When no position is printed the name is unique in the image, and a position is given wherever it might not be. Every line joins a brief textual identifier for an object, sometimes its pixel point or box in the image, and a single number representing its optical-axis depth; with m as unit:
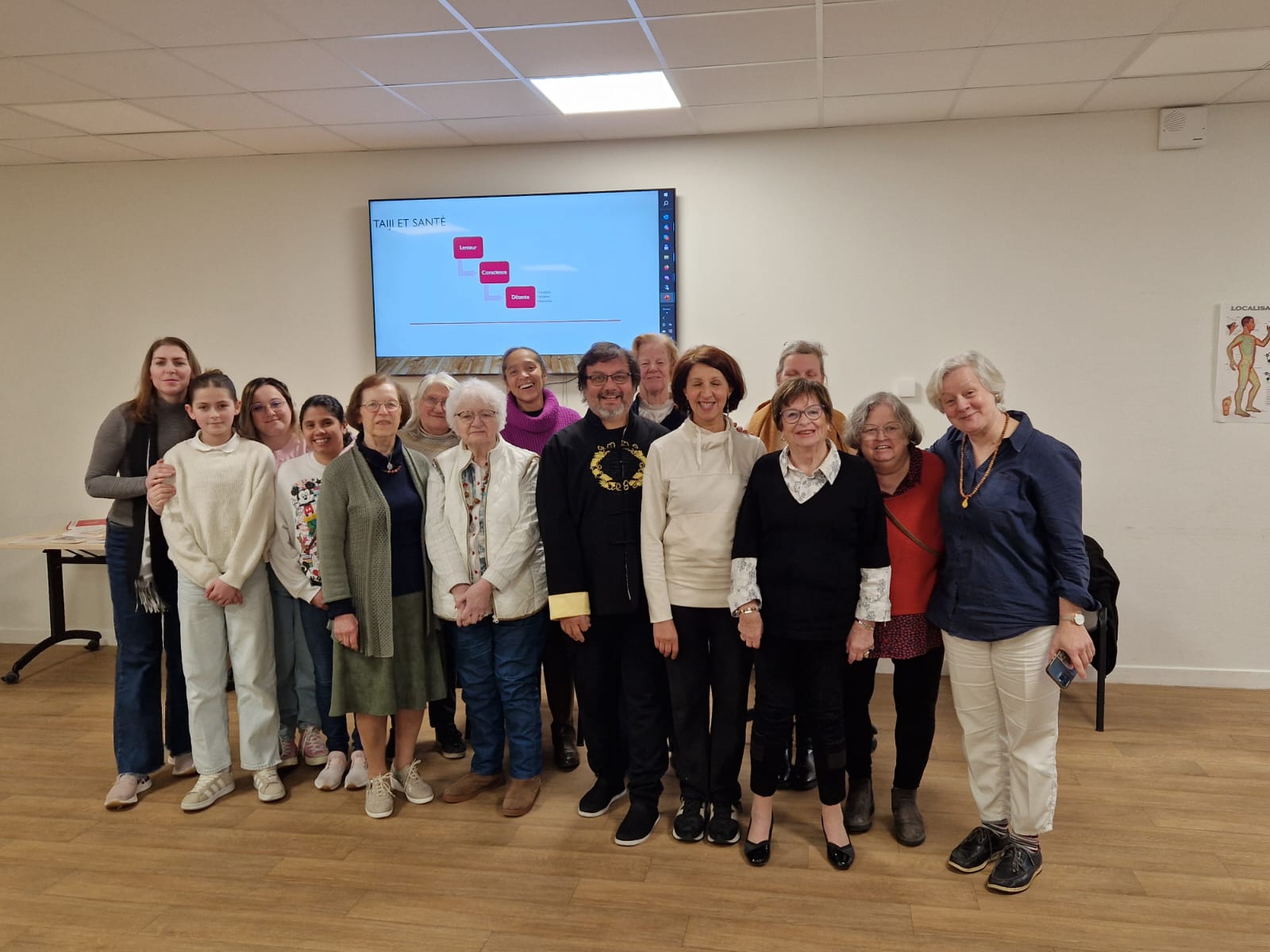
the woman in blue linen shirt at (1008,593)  2.31
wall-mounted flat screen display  4.52
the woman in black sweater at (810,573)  2.42
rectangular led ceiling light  3.66
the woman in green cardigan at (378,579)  2.78
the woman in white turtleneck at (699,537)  2.57
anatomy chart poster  4.12
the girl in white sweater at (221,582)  2.95
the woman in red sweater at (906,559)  2.53
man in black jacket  2.68
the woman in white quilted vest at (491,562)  2.82
